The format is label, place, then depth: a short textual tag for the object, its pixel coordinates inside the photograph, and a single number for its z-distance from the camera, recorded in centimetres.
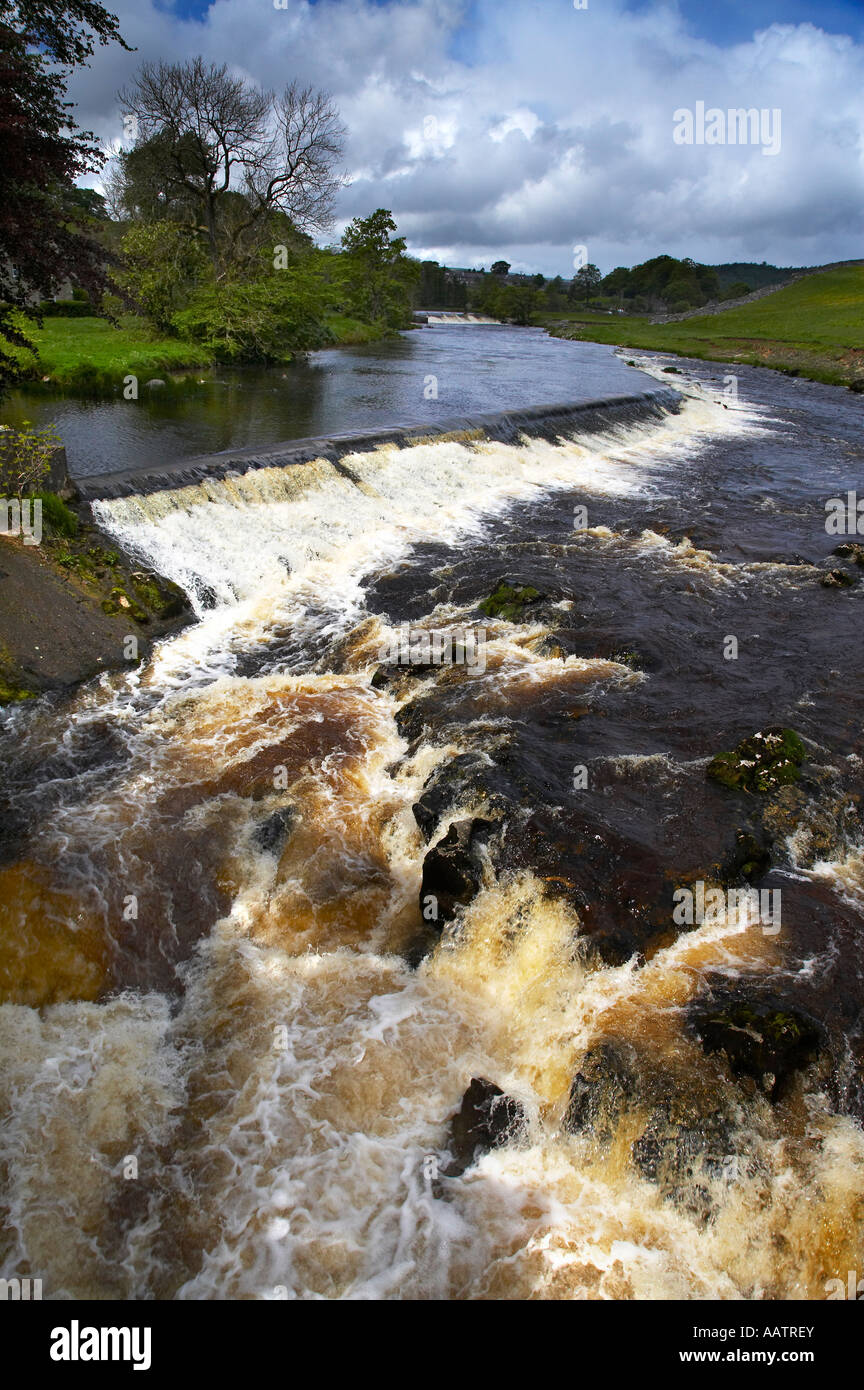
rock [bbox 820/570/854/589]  1493
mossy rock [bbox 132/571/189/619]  1251
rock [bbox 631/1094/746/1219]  514
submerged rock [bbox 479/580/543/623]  1309
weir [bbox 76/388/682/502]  1472
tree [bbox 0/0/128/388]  916
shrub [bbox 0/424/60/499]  1157
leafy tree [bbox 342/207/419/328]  6069
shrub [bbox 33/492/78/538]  1200
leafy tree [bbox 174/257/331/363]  3247
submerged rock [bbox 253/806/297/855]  805
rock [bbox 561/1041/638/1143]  554
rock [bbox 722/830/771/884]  752
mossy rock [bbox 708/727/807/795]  881
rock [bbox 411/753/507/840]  830
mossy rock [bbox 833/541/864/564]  1661
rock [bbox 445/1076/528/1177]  557
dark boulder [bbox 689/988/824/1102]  557
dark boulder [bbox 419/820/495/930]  726
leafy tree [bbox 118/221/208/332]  3198
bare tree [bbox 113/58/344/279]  3353
